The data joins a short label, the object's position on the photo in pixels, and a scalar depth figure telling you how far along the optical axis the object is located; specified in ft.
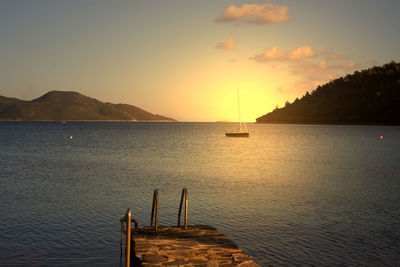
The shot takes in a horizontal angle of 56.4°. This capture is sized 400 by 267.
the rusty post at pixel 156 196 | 41.92
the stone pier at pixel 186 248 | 30.81
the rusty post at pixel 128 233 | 26.81
